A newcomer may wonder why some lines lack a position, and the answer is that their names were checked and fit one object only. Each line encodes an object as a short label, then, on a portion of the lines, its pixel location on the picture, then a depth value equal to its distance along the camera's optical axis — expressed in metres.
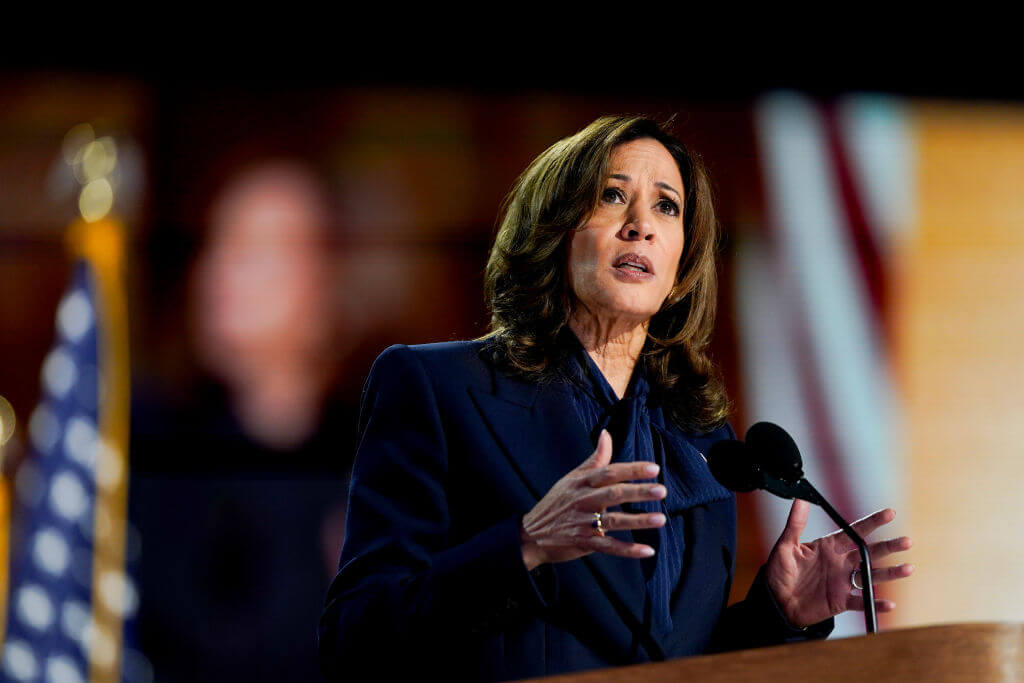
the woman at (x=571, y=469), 4.30
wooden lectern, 4.13
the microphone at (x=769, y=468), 4.34
